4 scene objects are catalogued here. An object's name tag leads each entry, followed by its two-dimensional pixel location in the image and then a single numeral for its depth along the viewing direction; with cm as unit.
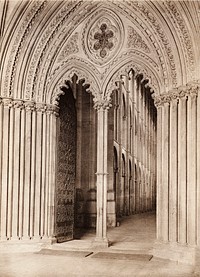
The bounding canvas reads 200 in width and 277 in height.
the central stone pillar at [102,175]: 959
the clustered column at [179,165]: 820
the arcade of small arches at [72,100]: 844
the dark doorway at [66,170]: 1022
